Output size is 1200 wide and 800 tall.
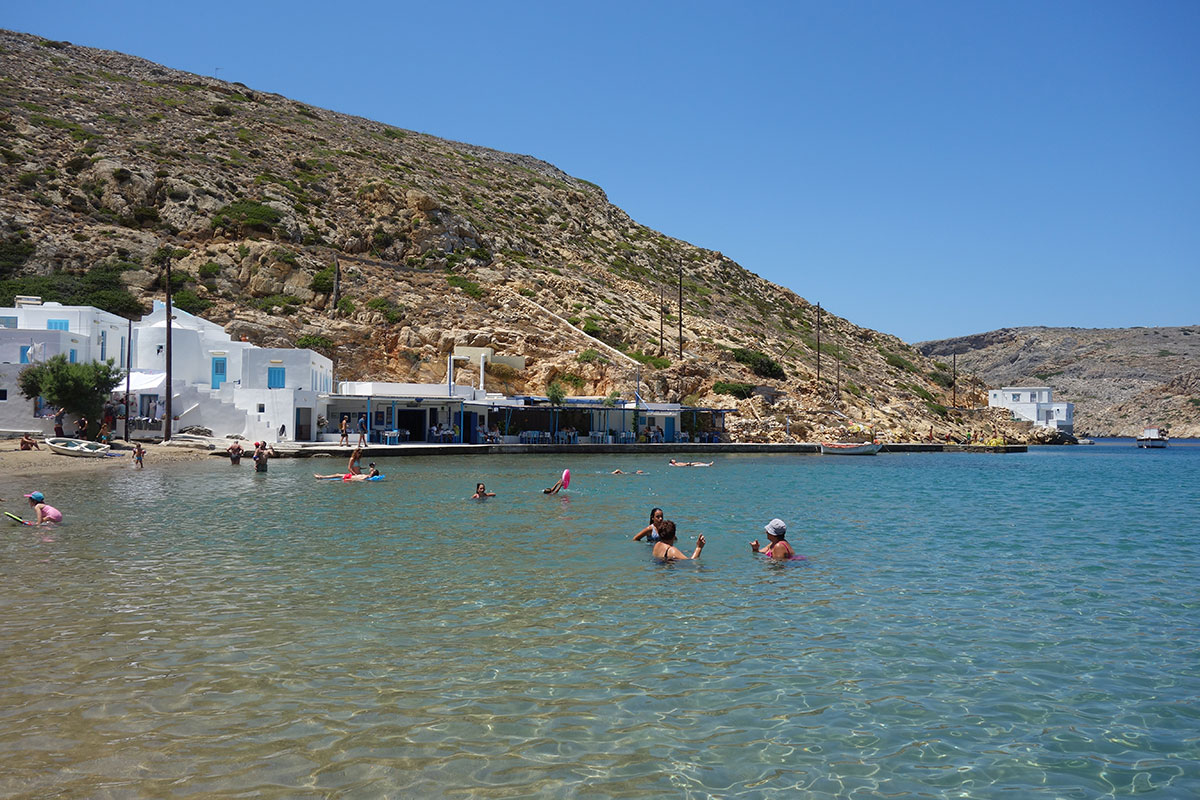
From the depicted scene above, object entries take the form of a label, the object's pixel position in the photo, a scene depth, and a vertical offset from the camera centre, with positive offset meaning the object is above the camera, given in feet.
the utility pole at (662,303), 257.55 +39.59
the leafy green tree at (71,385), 121.39 +6.02
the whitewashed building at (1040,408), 358.84 +9.21
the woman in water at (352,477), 90.99 -5.49
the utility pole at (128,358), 130.17 +11.53
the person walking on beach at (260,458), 98.84 -3.75
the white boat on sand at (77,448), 108.27 -2.90
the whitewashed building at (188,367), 135.44 +10.24
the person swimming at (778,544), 43.68 -6.07
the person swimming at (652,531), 46.32 -5.91
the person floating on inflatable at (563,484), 77.70 -5.41
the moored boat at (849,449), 186.70 -4.55
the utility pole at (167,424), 131.54 +0.24
